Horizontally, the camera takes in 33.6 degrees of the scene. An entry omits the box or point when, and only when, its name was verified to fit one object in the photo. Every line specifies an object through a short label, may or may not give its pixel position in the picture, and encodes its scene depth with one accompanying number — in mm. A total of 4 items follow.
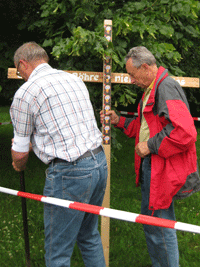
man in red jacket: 2268
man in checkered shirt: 2096
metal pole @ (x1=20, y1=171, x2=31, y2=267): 2744
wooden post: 2986
